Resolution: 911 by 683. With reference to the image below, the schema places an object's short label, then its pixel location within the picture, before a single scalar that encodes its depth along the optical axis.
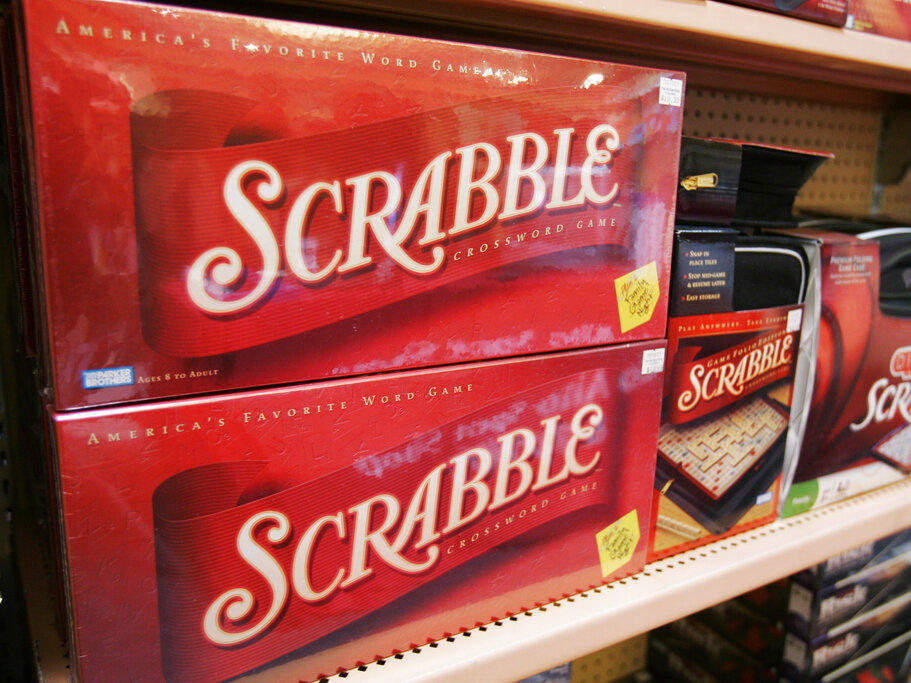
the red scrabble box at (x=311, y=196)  0.44
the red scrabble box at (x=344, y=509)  0.49
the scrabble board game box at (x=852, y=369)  0.88
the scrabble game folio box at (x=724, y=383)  0.75
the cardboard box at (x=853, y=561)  0.98
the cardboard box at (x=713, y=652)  1.09
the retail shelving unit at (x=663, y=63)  0.63
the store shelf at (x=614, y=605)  0.61
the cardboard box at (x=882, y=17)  0.82
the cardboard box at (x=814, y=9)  0.74
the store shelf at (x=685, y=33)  0.63
